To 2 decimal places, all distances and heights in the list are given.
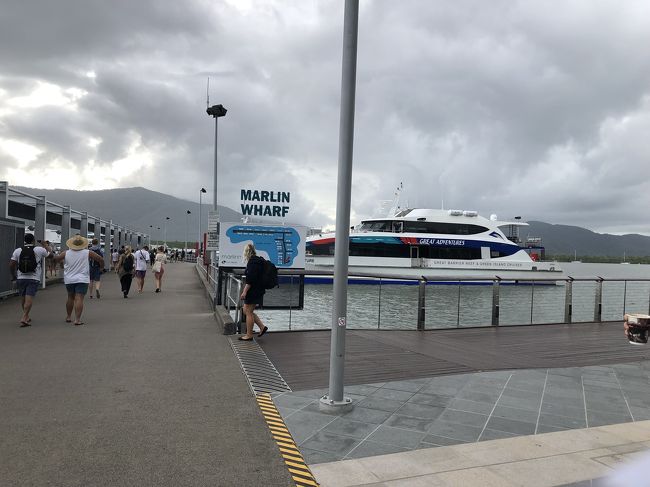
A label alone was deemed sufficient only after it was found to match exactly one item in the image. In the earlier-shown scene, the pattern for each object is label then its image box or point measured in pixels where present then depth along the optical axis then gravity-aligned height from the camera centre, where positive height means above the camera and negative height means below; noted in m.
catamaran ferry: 34.97 +0.46
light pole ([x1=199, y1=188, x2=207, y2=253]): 47.67 +0.72
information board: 12.33 +0.13
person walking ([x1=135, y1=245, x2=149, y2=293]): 18.02 -0.81
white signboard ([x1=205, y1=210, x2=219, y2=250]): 18.85 +0.61
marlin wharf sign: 12.93 +1.21
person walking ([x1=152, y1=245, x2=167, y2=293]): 18.46 -0.81
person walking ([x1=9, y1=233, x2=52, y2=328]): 9.41 -0.62
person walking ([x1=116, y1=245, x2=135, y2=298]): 15.56 -0.81
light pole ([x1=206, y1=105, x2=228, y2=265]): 20.95 +5.61
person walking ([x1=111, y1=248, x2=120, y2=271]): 30.64 -0.89
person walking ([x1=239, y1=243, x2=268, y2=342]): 8.23 -0.67
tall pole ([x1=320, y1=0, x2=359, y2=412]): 4.93 +0.30
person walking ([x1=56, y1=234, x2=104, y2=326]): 9.59 -0.58
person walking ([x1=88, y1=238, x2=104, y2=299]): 15.30 -0.98
